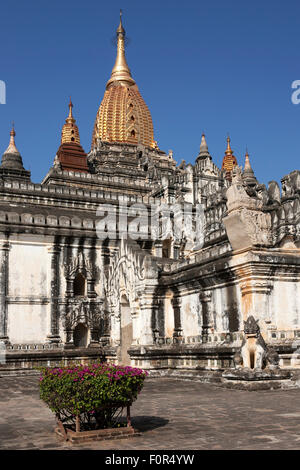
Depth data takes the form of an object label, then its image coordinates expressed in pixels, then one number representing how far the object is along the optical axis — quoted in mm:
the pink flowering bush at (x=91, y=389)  7543
